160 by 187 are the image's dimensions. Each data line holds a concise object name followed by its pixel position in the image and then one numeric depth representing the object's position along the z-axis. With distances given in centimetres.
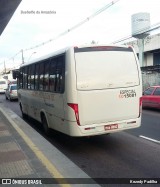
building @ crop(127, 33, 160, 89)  1860
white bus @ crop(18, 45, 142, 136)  484
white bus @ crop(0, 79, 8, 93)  2847
